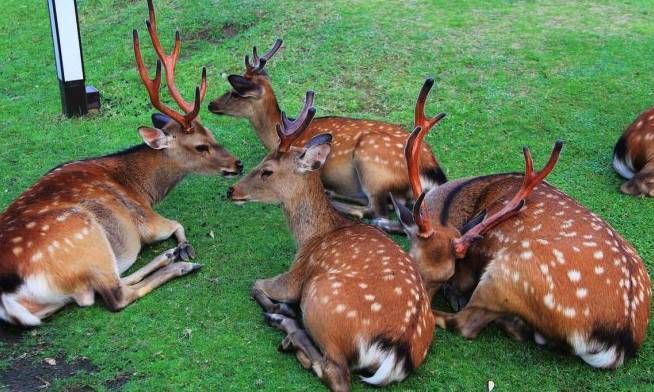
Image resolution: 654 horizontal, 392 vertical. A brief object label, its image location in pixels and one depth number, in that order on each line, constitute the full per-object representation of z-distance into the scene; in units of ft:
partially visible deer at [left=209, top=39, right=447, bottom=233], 19.03
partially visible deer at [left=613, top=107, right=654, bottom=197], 19.89
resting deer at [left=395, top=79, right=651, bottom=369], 13.52
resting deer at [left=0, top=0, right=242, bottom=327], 15.15
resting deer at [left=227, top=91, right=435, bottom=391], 13.01
